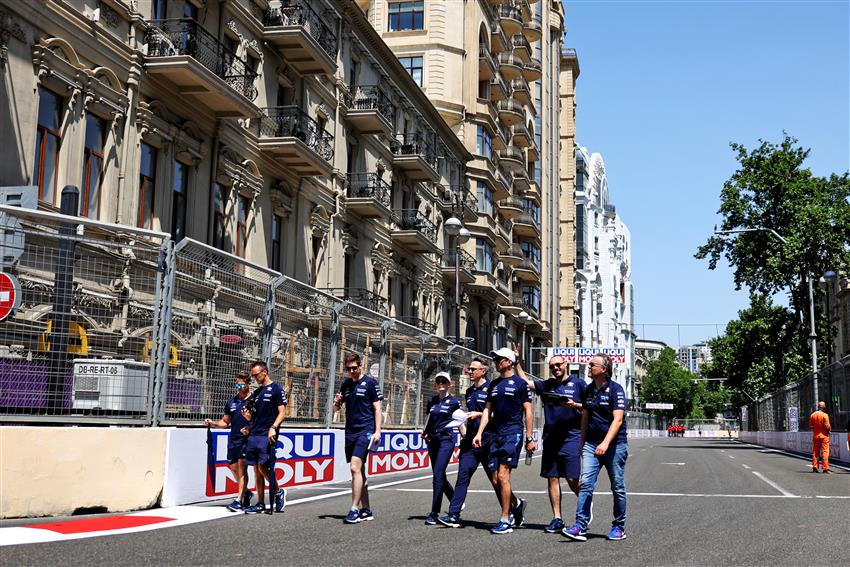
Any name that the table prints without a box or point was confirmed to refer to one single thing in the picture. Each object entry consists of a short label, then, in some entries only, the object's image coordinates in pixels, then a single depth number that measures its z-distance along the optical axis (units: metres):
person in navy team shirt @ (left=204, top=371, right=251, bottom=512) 11.85
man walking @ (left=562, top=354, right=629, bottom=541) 9.57
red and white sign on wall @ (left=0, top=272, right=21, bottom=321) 10.40
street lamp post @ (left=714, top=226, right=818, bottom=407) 38.16
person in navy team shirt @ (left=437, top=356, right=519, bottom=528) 10.42
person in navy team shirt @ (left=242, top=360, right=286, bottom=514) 11.33
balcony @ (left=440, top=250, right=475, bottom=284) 48.38
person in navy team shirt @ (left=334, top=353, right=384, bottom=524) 10.78
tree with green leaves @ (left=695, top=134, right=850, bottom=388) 47.41
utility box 11.19
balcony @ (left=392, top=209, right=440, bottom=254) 40.25
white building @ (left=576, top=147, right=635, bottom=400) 114.88
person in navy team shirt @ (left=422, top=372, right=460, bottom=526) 11.01
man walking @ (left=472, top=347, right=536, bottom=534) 10.20
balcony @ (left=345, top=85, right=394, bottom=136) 34.72
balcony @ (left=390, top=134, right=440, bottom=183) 40.53
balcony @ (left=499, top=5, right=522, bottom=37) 60.78
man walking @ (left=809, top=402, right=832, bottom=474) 22.83
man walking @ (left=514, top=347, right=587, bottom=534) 10.13
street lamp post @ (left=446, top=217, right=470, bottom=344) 28.14
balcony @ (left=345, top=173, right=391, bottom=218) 34.69
